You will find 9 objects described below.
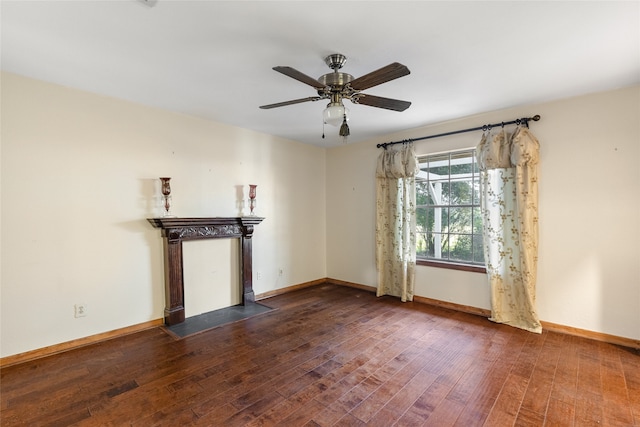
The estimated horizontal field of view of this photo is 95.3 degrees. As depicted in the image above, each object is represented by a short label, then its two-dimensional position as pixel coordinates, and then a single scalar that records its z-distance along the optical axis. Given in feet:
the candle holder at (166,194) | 10.74
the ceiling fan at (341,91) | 6.52
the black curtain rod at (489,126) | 10.51
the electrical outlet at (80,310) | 9.16
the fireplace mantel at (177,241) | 10.77
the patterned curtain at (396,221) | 13.53
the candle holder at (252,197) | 13.51
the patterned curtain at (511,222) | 10.35
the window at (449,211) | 12.39
